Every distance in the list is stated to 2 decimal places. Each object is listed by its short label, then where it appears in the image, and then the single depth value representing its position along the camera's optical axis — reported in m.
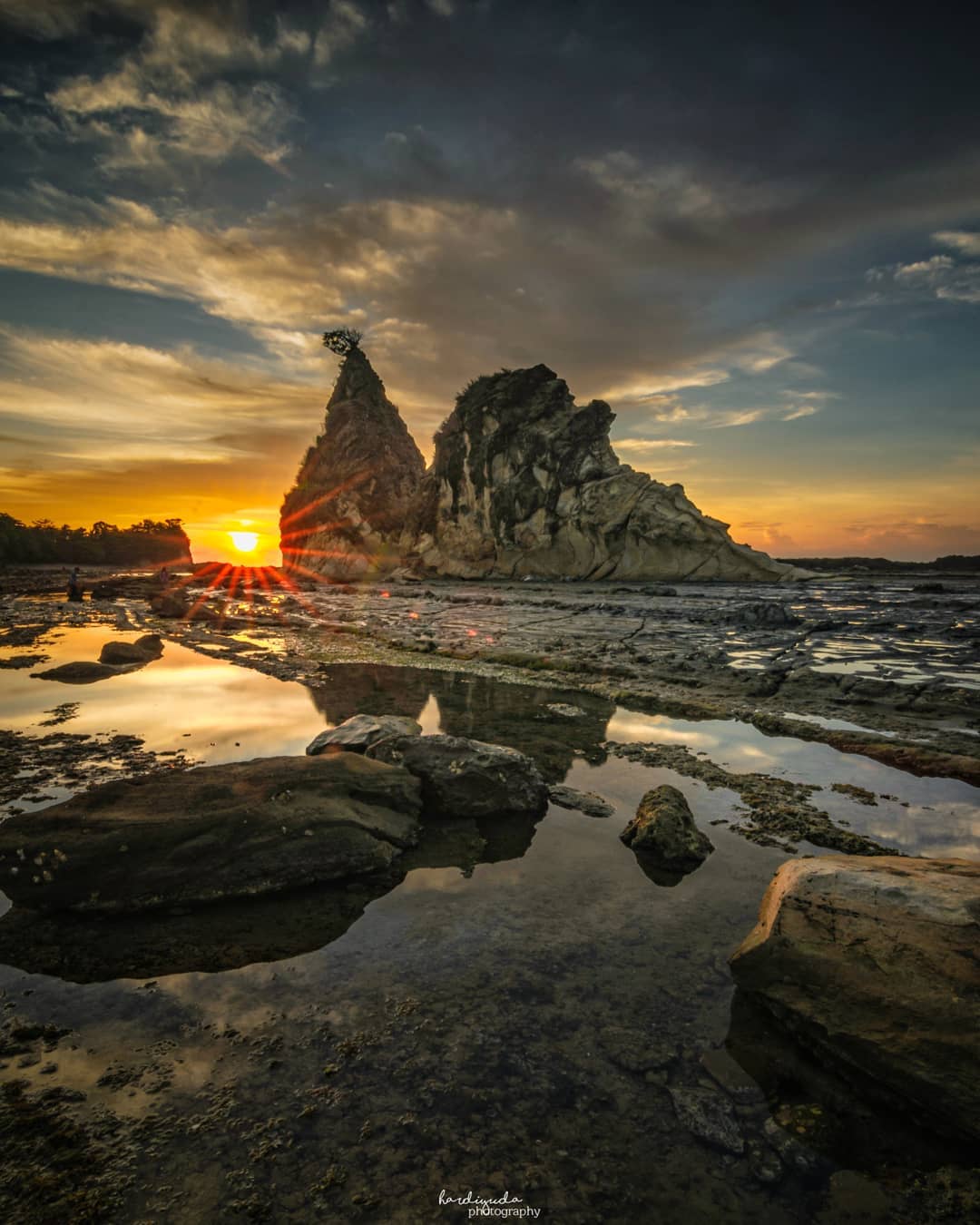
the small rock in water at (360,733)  7.48
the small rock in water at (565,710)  10.76
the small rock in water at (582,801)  6.58
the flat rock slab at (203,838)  4.56
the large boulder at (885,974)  2.80
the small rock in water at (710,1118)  2.77
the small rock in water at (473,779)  6.50
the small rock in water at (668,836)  5.32
